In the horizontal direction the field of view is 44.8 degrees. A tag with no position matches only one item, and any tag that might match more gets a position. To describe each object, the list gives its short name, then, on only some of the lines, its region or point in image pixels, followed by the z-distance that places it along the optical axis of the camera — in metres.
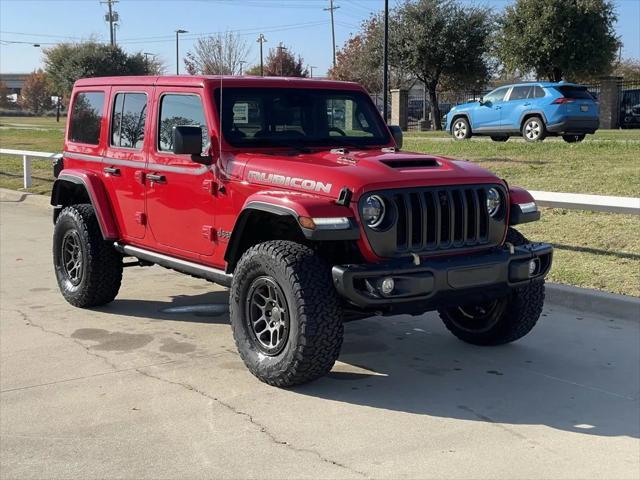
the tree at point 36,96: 95.94
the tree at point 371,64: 35.91
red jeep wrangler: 4.56
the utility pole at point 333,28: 61.04
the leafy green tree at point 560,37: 30.41
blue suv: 17.69
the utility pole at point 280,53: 57.60
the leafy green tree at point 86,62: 53.16
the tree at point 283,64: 57.19
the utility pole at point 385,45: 20.16
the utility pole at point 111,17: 67.35
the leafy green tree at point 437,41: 33.78
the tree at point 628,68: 64.32
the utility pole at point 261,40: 66.75
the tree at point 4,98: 109.72
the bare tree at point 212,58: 26.62
